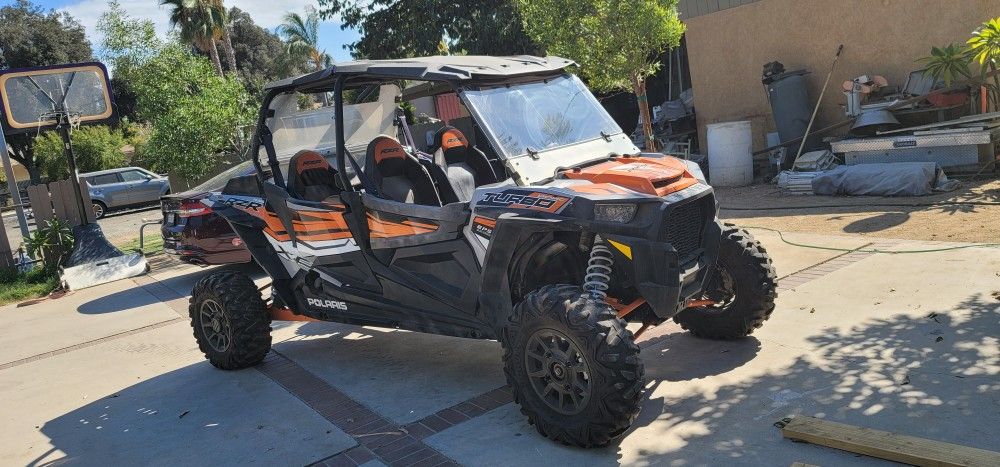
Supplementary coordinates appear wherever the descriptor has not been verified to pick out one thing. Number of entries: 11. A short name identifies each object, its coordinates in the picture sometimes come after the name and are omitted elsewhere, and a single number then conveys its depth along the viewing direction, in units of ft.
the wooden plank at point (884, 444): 11.29
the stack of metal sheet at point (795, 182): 37.42
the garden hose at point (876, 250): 22.80
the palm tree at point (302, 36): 161.89
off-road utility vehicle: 13.30
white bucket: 42.68
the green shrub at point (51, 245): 39.01
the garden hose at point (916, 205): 29.15
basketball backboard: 38.04
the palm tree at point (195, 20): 109.29
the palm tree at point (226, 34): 112.37
